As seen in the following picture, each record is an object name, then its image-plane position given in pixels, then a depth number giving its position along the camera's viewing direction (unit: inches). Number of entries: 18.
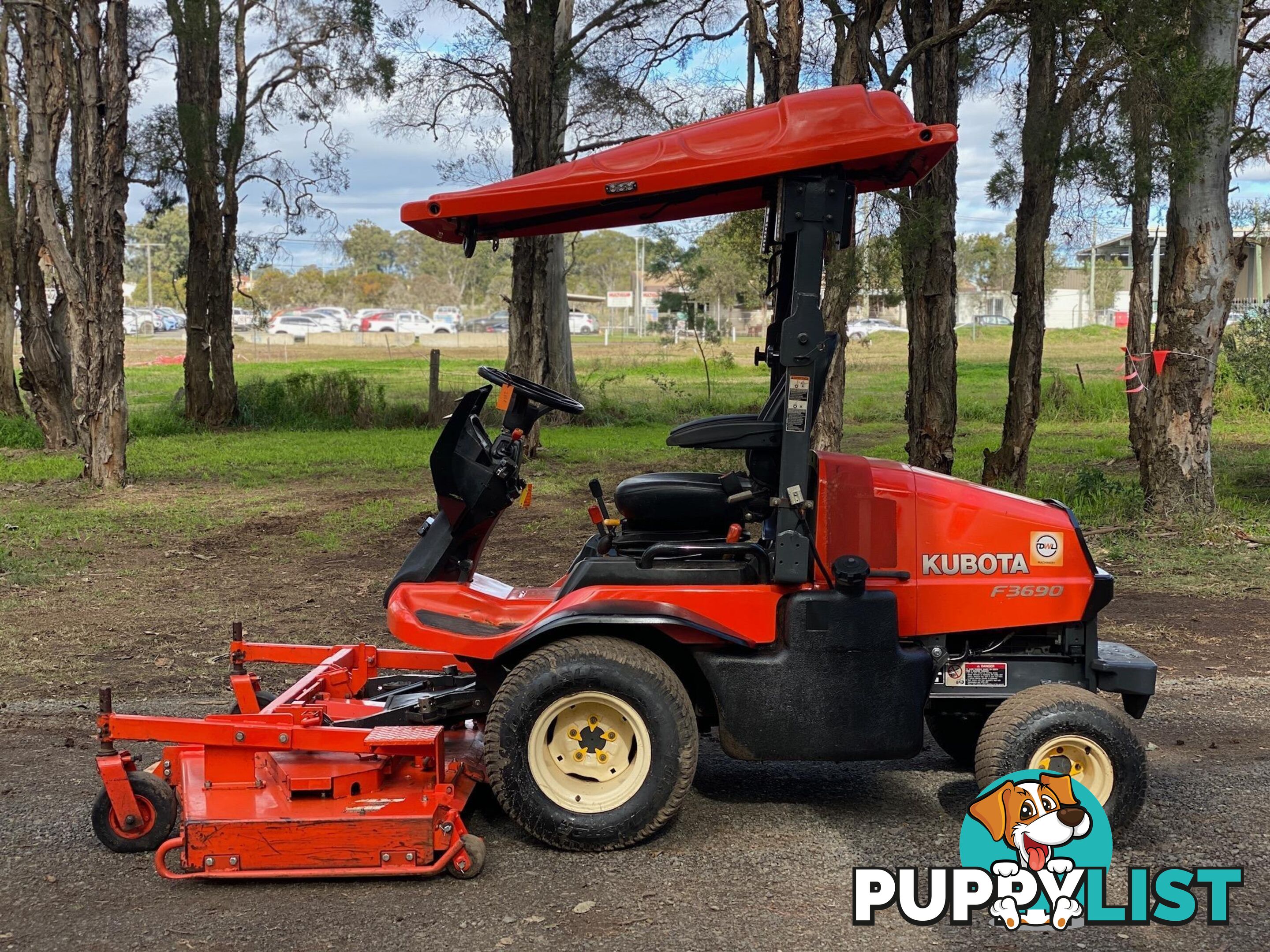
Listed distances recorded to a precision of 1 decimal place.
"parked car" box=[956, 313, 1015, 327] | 3125.0
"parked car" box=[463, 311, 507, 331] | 3280.0
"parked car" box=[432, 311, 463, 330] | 3447.3
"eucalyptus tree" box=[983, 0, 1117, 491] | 441.7
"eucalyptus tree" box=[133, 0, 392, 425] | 824.3
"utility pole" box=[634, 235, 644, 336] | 2812.5
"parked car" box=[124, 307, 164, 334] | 2834.6
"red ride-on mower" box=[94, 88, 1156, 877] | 177.5
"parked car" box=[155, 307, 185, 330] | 3175.0
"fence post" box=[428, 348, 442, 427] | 855.1
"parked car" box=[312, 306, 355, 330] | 3120.1
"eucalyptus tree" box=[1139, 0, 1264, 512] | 439.2
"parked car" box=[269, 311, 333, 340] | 2723.9
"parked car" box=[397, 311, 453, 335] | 3149.6
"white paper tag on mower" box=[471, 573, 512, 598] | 206.5
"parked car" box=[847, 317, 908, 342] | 2753.4
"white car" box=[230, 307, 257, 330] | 3597.4
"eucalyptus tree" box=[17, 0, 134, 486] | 548.4
